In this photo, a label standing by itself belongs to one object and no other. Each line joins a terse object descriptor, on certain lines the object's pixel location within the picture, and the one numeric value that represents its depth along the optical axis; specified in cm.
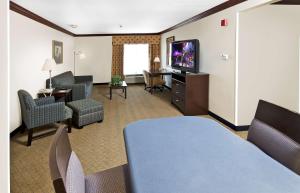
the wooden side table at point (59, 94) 497
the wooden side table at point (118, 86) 686
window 978
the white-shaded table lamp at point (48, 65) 476
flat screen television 537
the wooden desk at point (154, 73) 789
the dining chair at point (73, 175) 95
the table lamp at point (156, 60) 922
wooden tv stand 503
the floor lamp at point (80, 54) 923
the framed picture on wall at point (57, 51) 636
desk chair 814
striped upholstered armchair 342
